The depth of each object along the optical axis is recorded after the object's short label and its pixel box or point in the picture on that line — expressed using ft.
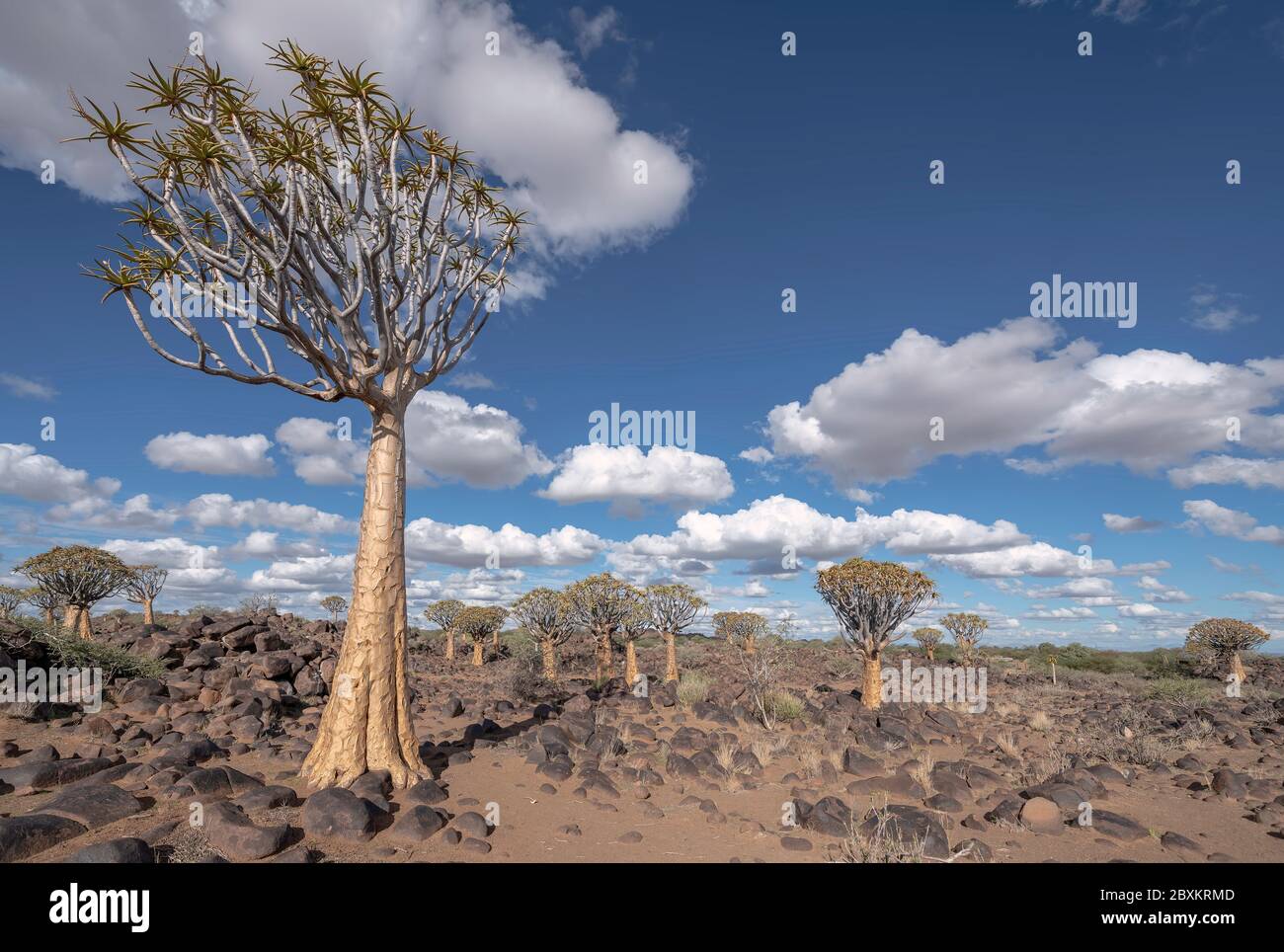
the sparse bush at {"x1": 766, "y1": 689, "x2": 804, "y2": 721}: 48.19
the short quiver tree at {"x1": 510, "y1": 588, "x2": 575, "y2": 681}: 79.92
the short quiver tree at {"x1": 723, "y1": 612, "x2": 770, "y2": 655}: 112.47
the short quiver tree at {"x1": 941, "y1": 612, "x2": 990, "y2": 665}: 114.52
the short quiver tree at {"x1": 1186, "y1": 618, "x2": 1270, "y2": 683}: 89.15
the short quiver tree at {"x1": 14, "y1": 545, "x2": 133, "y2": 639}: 65.36
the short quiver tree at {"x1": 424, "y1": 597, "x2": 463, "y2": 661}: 112.68
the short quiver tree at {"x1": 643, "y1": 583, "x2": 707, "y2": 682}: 81.66
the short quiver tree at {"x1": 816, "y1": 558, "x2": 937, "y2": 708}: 54.03
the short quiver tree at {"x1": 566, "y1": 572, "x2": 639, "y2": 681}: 75.36
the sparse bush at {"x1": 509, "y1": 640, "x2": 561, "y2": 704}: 54.19
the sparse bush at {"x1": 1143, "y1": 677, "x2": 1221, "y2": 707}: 69.31
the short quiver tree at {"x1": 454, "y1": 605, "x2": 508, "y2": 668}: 104.70
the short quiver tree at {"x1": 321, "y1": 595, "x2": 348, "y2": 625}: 124.47
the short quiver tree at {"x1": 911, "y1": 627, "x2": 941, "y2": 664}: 123.95
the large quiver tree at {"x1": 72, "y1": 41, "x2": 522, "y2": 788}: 22.94
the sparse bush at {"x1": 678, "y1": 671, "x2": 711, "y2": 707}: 53.52
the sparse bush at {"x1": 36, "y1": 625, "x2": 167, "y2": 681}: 39.11
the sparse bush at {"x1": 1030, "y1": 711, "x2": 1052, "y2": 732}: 48.96
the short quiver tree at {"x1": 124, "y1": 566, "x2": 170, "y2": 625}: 78.18
